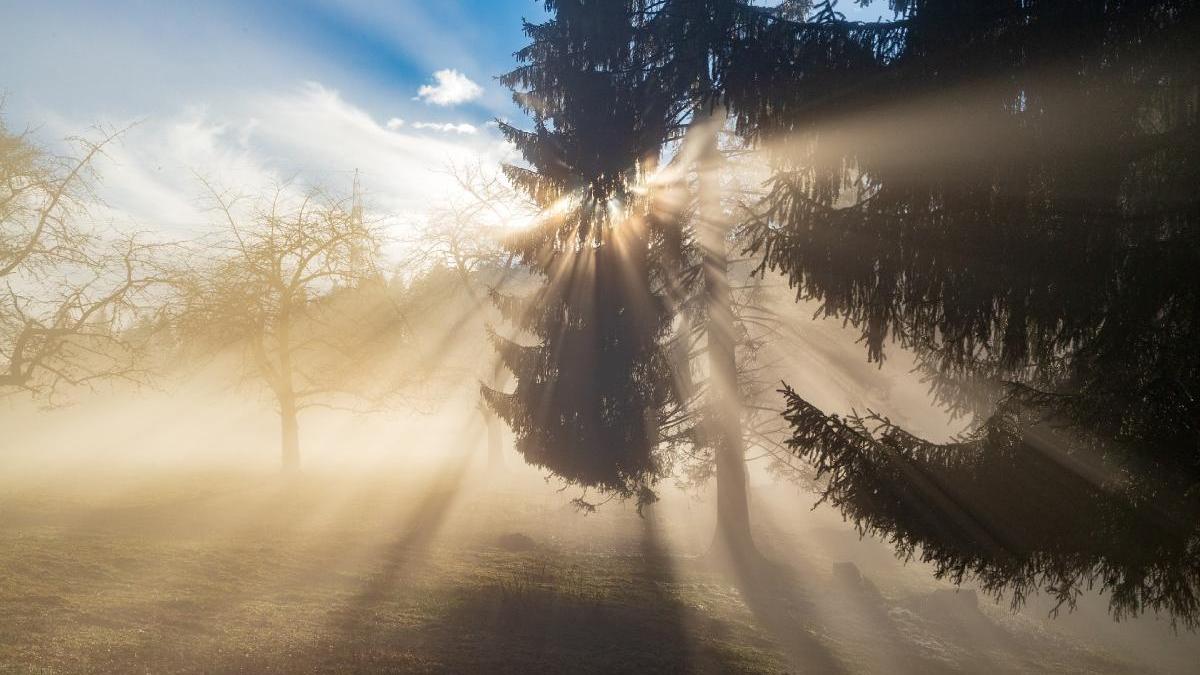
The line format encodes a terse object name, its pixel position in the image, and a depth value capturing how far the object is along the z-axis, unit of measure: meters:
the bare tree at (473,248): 18.78
